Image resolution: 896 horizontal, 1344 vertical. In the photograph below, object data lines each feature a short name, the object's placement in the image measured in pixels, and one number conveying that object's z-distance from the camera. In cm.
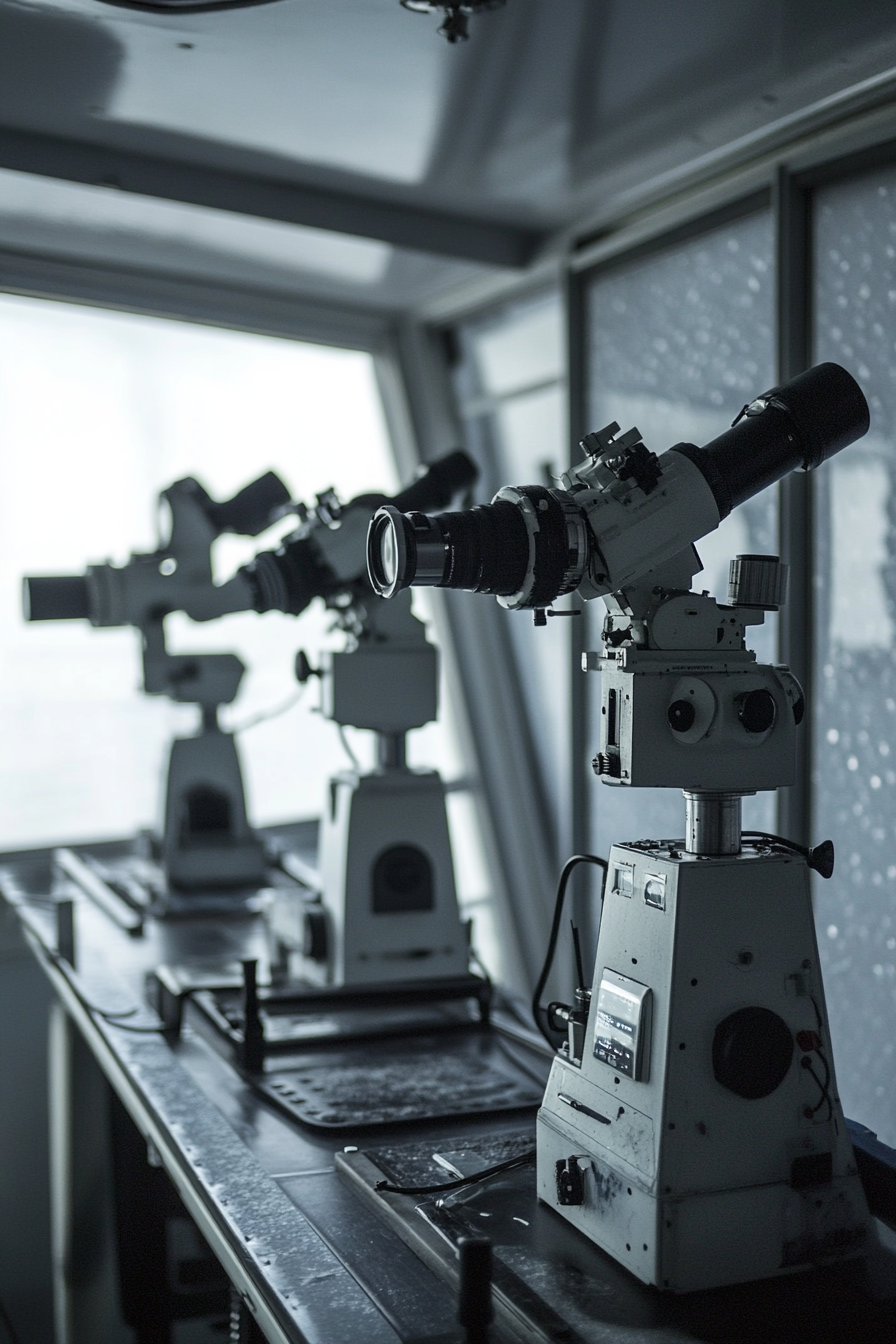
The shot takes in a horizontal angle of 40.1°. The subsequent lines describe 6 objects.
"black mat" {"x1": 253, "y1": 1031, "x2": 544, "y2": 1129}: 174
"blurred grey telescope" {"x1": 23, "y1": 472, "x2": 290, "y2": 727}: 287
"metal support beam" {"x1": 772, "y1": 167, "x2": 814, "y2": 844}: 253
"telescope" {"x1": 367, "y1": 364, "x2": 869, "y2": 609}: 133
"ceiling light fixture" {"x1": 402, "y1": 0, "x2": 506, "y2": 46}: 197
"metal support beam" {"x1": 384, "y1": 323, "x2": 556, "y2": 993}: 412
